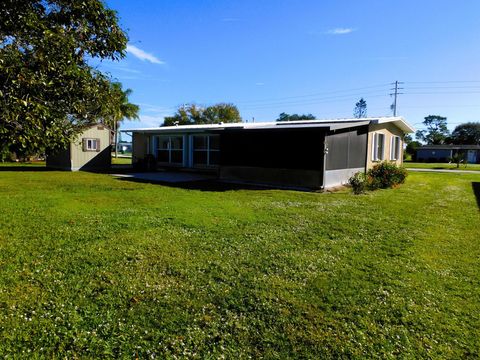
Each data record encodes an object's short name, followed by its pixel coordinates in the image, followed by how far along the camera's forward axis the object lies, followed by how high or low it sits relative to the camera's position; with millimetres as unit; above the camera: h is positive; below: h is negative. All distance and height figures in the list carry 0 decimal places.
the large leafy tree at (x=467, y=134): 75938 +6617
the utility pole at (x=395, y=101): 52509 +9170
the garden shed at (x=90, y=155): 20984 -44
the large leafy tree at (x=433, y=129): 94525 +9546
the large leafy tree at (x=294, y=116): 79656 +10240
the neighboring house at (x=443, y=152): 54594 +1703
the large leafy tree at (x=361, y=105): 83875 +13531
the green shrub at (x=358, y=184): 12828 -855
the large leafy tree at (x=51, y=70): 3225 +853
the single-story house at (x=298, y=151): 13586 +402
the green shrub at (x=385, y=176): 14999 -645
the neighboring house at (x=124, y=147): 76538 +1958
